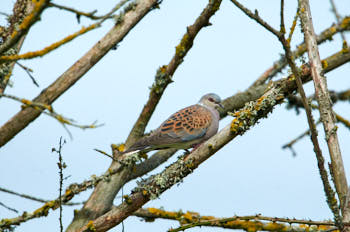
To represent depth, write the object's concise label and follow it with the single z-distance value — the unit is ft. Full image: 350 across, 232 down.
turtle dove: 30.04
